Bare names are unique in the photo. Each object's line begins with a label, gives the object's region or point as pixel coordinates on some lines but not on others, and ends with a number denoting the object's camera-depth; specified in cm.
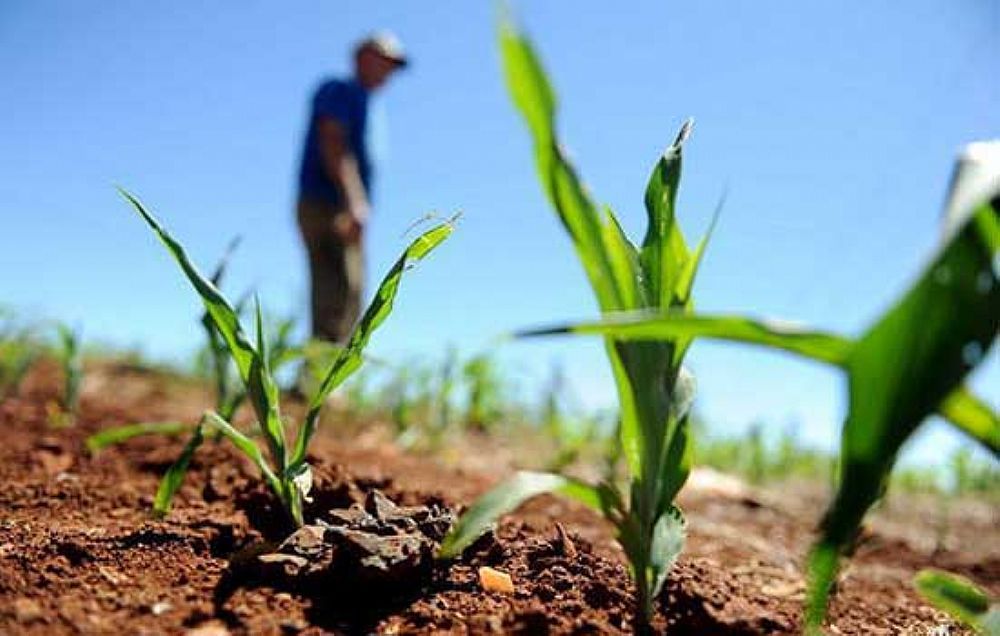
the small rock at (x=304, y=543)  102
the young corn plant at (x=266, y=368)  109
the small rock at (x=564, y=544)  116
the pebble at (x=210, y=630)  84
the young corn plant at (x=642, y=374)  76
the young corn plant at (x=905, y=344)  55
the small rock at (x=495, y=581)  102
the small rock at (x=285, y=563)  97
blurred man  464
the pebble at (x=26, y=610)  84
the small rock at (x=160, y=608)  88
